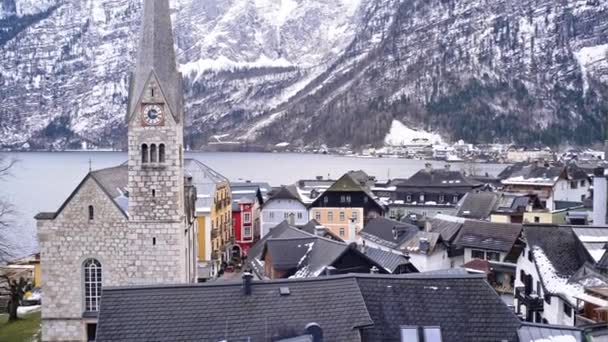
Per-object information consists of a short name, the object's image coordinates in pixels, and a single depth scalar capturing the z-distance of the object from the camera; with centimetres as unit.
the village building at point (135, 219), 3738
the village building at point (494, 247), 4700
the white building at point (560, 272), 3131
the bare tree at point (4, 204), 3831
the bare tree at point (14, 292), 4372
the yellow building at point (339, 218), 7681
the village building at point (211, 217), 6353
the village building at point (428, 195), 8385
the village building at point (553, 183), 8400
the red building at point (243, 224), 7748
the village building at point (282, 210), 8181
